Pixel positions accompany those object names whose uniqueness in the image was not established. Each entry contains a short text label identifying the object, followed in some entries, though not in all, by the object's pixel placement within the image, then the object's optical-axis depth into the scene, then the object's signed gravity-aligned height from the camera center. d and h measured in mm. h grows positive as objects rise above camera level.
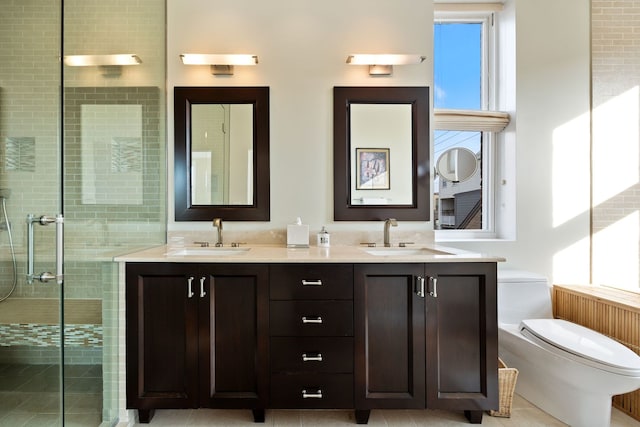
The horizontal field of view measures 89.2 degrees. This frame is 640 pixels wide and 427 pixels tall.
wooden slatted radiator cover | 1774 -603
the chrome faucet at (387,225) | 2041 -83
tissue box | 2021 -142
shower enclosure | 1253 +64
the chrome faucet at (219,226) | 2010 -87
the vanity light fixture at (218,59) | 2035 +967
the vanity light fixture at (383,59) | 2047 +975
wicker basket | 1726 -934
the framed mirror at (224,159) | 2137 +352
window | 2439 +615
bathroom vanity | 1617 -605
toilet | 1484 -715
